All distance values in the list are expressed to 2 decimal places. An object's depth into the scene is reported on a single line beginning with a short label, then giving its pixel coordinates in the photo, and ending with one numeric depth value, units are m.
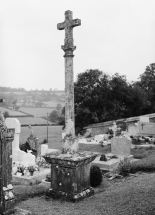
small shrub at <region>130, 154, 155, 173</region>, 10.35
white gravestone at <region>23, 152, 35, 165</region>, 12.52
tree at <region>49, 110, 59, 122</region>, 28.78
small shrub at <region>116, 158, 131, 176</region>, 10.23
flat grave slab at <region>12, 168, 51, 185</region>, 10.16
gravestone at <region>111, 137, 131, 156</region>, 14.17
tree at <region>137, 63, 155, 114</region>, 35.38
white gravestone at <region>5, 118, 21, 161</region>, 13.84
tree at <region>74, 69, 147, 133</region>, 29.01
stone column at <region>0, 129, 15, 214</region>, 4.87
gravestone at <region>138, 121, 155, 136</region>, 20.59
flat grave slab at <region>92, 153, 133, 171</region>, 11.73
